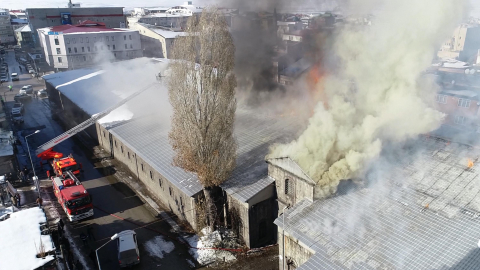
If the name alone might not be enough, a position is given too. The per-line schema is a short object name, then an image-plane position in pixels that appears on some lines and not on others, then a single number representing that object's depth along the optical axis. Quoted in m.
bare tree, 17.86
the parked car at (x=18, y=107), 43.65
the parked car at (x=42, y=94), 53.07
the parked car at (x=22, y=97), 50.76
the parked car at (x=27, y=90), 53.53
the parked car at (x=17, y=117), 41.56
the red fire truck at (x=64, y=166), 26.98
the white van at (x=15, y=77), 64.11
